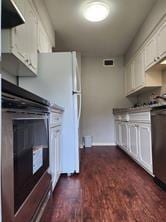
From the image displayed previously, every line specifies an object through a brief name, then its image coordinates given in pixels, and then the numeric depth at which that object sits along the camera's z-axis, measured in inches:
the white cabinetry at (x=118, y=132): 135.9
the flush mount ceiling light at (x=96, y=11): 87.6
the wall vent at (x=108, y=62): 165.0
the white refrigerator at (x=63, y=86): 78.8
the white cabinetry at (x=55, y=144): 56.5
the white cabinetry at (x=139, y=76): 107.3
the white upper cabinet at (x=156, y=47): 82.5
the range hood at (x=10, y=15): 42.1
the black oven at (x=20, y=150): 21.1
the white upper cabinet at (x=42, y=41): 82.2
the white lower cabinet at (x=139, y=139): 74.1
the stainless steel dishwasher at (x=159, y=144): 59.7
